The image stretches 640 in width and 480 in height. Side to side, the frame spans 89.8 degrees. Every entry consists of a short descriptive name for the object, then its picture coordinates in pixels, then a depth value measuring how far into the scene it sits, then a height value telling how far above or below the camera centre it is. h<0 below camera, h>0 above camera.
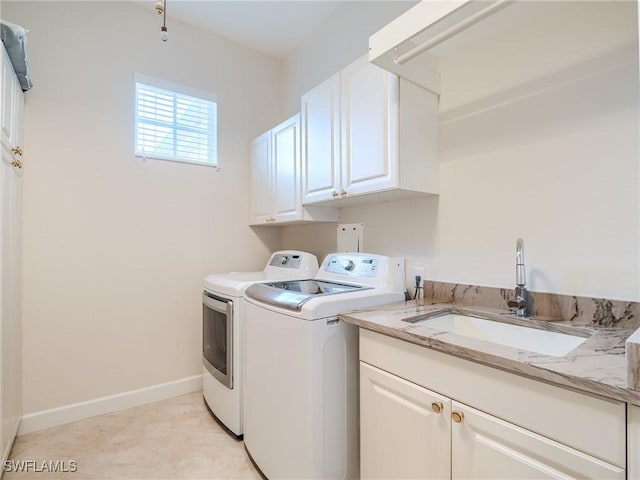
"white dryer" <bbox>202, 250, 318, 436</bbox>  1.83 -0.58
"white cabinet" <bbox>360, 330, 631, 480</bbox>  0.75 -0.56
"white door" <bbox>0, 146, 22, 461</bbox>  1.50 -0.33
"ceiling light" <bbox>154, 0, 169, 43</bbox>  1.44 +1.03
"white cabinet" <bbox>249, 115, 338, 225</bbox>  2.25 +0.45
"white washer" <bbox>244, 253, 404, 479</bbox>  1.32 -0.63
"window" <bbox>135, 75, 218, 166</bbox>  2.38 +0.91
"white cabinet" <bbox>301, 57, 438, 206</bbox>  1.53 +0.53
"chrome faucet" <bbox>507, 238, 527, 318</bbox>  1.30 -0.19
